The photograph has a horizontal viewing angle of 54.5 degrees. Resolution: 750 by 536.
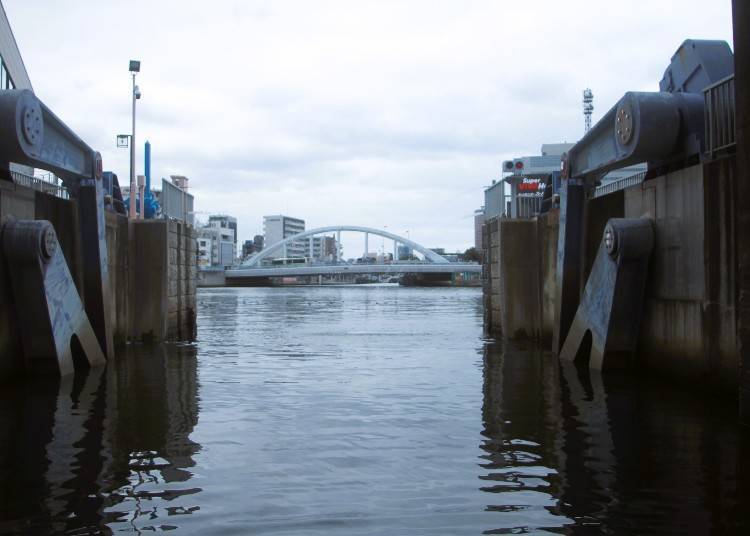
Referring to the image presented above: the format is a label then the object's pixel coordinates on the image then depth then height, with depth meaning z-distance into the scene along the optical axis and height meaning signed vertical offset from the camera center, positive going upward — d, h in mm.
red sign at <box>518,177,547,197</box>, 37125 +4317
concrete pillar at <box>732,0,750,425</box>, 10195 +1161
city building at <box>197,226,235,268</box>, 187375 +7445
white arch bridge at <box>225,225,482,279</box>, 123688 +378
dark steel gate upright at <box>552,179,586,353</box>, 19781 +413
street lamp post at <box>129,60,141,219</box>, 29781 +5523
